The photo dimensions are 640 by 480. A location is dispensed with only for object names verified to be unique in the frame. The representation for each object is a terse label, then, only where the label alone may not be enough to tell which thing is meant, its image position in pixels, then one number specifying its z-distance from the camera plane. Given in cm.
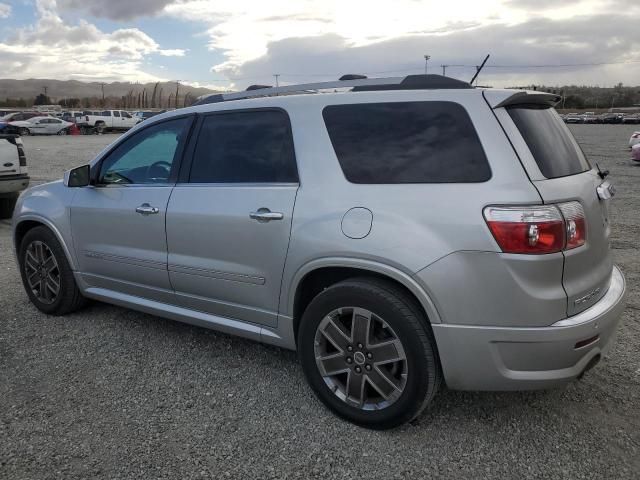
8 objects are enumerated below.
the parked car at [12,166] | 874
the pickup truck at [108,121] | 4322
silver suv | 266
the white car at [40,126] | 3925
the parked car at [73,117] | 4355
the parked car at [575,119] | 7091
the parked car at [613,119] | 6762
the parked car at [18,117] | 4000
